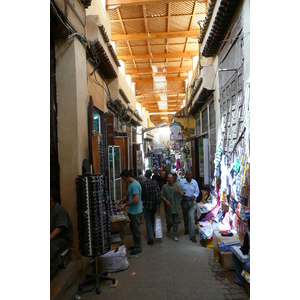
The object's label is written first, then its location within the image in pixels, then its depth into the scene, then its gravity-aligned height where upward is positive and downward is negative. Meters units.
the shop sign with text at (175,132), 15.04 +1.03
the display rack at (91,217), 4.12 -1.02
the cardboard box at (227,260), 4.96 -2.12
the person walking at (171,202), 6.99 -1.39
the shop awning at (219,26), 5.40 +2.92
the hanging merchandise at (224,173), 6.60 -0.62
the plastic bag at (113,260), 4.91 -2.04
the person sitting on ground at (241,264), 3.95 -1.81
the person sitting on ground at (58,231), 4.16 -1.28
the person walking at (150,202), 6.43 -1.27
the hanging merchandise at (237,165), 5.13 -0.33
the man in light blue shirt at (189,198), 6.94 -1.29
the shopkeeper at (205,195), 8.78 -1.57
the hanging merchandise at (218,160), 7.11 -0.31
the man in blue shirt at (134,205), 5.79 -1.21
